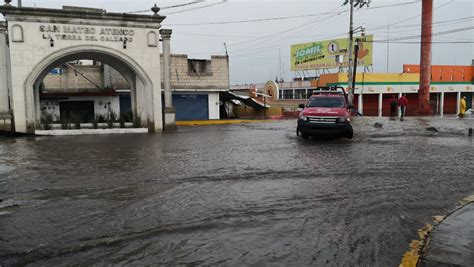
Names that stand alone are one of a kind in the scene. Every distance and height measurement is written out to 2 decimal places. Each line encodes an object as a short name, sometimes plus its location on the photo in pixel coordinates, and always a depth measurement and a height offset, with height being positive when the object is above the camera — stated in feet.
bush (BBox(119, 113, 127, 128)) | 75.45 -4.24
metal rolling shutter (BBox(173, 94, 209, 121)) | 110.42 -2.99
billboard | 165.89 +17.29
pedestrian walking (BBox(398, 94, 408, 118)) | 101.80 -2.43
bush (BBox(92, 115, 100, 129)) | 74.43 -4.82
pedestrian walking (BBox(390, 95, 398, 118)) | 107.24 -3.36
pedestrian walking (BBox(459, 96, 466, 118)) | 109.63 -4.24
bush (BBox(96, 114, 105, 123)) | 76.54 -4.15
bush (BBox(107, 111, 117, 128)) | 75.20 -4.21
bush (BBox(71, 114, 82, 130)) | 73.31 -4.20
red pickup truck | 50.60 -2.86
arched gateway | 65.31 +8.10
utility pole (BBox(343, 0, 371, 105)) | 102.42 +11.54
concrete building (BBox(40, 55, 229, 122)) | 100.73 +1.87
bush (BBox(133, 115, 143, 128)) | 75.31 -4.77
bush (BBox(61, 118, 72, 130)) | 72.38 -4.95
